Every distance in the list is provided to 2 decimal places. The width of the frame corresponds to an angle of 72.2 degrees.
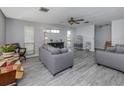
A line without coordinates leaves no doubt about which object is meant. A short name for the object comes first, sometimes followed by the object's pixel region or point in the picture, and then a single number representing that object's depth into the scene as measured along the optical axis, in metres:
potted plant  2.43
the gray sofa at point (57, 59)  2.74
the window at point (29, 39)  5.72
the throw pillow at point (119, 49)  3.01
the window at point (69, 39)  8.73
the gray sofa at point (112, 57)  2.84
